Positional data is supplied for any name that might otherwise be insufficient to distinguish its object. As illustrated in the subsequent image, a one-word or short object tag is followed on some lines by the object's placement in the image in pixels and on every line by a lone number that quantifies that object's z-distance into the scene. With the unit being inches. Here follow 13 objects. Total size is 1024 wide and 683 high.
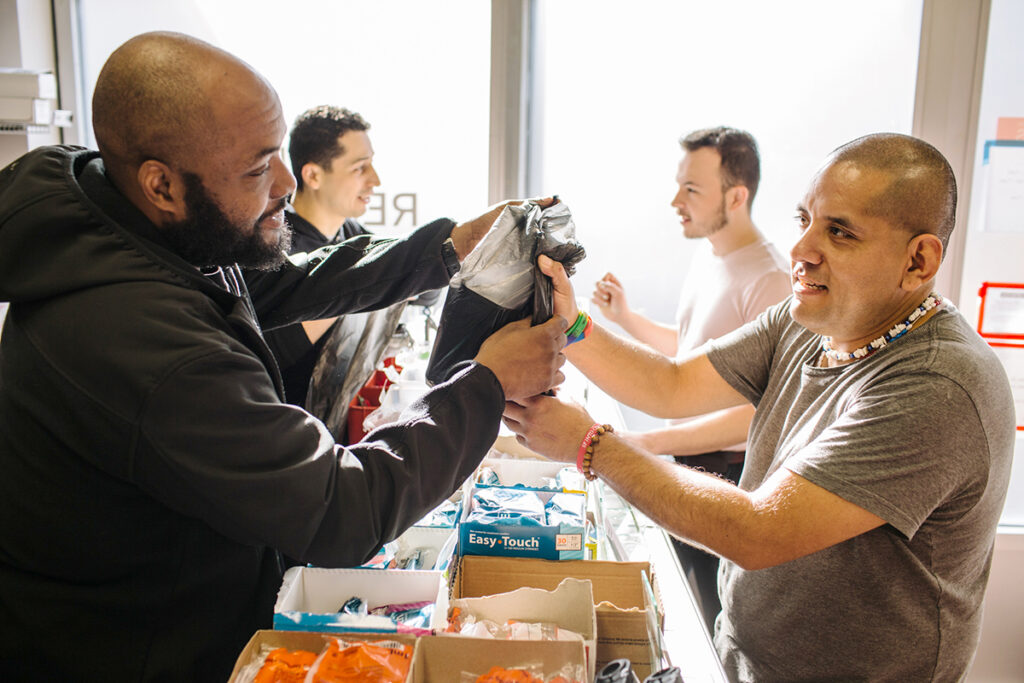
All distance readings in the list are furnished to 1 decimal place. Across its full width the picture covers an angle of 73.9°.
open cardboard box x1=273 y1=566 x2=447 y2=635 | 44.9
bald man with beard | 35.0
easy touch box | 49.3
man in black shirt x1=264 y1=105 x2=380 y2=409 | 106.3
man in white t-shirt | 98.1
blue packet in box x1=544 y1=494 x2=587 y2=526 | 51.4
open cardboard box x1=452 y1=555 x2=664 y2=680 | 48.7
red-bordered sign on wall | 115.6
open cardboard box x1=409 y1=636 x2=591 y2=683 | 39.3
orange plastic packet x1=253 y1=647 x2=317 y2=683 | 36.9
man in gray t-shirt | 46.8
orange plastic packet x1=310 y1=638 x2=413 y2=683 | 36.9
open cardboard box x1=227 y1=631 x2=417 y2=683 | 39.3
